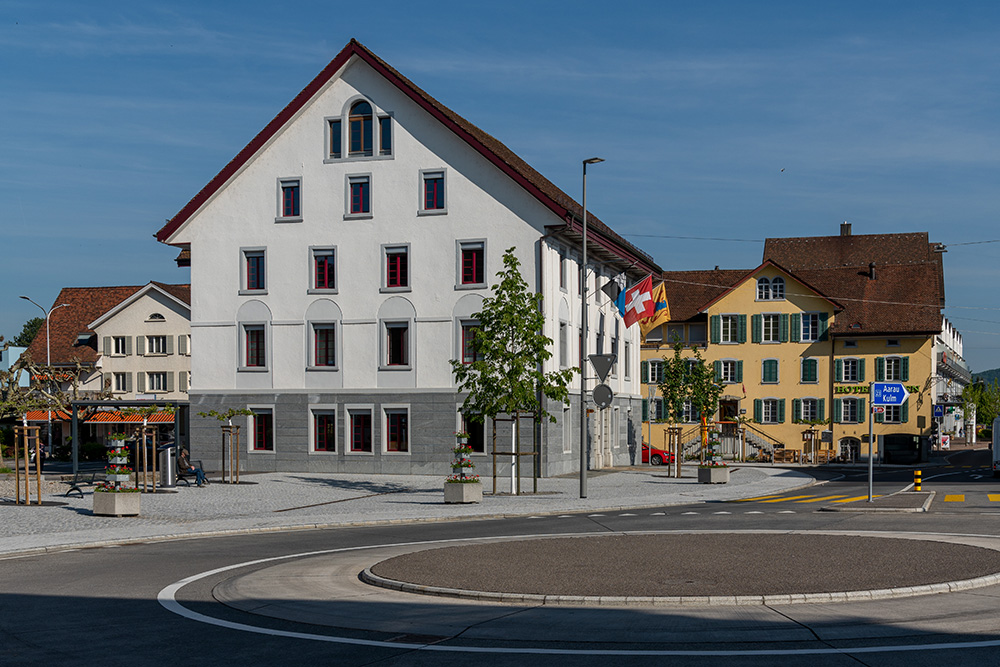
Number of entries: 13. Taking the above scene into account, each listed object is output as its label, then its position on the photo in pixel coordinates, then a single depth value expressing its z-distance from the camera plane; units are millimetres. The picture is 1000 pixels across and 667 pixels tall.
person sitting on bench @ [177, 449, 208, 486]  36719
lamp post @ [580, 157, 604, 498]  30250
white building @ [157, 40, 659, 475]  42656
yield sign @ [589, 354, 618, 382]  29344
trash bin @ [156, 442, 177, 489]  35344
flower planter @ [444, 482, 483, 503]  29672
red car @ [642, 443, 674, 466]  57500
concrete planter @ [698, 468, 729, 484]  38938
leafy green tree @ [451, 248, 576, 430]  31533
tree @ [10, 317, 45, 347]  161000
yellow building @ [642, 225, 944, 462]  68750
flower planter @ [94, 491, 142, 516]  26281
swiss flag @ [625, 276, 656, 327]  45156
